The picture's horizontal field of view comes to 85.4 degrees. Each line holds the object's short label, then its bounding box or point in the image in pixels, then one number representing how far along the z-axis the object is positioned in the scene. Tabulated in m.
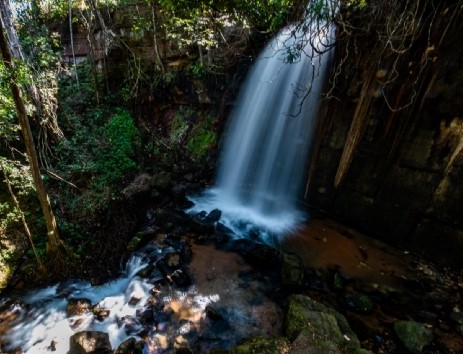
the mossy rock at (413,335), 3.49
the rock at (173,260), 4.81
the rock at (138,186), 6.73
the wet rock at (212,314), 3.87
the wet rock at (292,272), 4.48
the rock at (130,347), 3.28
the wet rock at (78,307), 4.07
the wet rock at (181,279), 4.44
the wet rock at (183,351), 3.29
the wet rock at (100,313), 3.99
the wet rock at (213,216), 6.47
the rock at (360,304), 4.07
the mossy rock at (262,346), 3.03
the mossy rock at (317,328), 3.14
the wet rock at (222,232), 5.83
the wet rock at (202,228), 5.97
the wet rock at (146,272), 4.67
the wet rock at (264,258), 5.02
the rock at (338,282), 4.50
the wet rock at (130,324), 3.71
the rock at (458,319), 3.82
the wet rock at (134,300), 4.17
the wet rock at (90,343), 3.28
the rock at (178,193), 7.18
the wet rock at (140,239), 5.27
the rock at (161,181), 7.20
